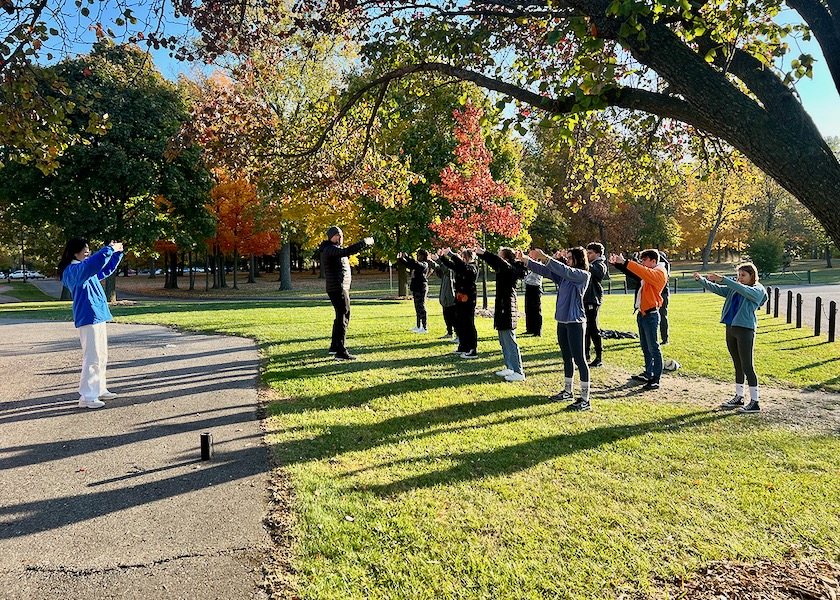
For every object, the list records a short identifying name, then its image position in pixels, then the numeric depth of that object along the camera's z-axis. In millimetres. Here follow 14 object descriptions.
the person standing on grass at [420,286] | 13250
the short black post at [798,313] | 13797
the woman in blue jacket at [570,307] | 6844
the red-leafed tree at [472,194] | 21203
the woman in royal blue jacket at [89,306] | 6781
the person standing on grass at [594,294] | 9109
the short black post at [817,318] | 12442
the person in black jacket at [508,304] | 8164
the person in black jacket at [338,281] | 9820
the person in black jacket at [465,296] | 9719
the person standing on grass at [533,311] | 12594
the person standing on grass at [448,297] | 12102
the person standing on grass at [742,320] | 6652
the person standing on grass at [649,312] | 7984
